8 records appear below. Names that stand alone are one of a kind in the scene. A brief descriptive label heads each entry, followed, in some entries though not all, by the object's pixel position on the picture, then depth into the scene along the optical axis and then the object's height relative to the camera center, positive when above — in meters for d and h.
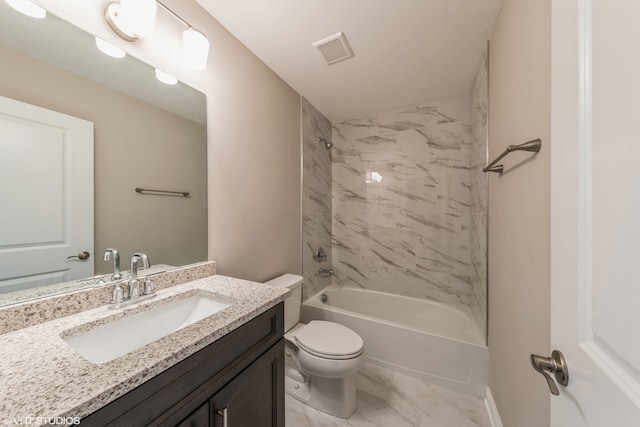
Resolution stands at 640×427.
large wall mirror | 0.74 +0.21
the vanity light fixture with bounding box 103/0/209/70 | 0.93 +0.80
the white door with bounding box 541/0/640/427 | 0.30 +0.00
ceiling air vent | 1.49 +1.12
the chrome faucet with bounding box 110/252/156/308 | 0.89 -0.31
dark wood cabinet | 0.53 -0.50
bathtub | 1.62 -1.02
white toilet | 1.39 -0.93
